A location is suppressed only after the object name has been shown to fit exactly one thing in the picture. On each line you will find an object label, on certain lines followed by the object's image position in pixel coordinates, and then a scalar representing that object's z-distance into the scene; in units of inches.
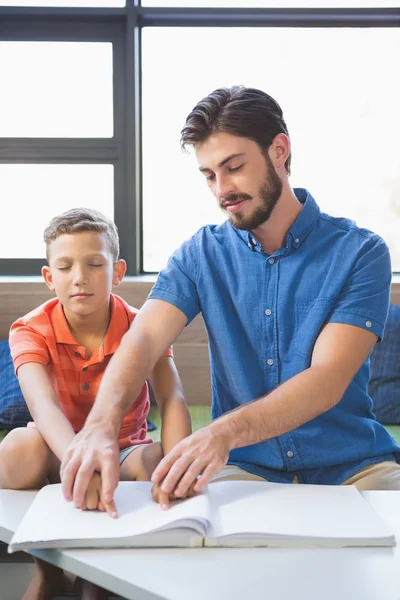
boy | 52.1
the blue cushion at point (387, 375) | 95.3
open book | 34.4
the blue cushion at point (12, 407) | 92.2
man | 56.0
